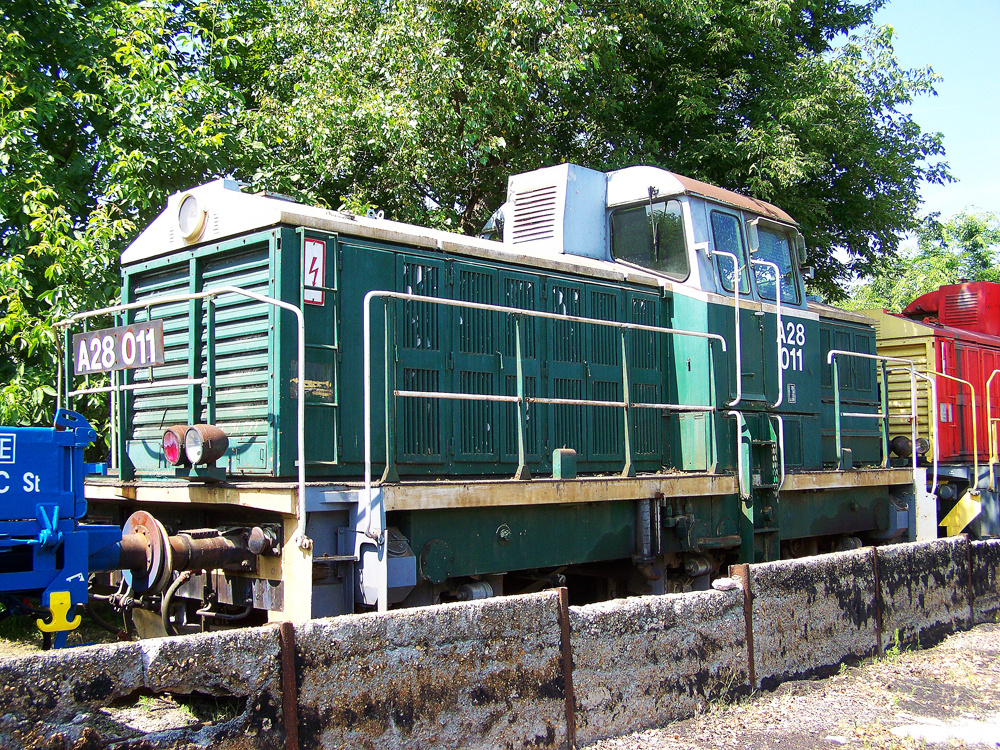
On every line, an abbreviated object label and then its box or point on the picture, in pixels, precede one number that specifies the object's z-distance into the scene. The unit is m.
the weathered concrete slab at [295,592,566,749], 3.52
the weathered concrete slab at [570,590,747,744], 4.44
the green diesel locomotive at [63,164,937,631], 5.24
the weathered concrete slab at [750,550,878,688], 5.45
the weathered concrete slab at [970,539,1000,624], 7.75
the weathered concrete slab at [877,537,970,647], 6.60
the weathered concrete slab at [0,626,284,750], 2.79
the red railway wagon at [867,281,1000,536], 10.81
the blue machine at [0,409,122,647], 4.54
